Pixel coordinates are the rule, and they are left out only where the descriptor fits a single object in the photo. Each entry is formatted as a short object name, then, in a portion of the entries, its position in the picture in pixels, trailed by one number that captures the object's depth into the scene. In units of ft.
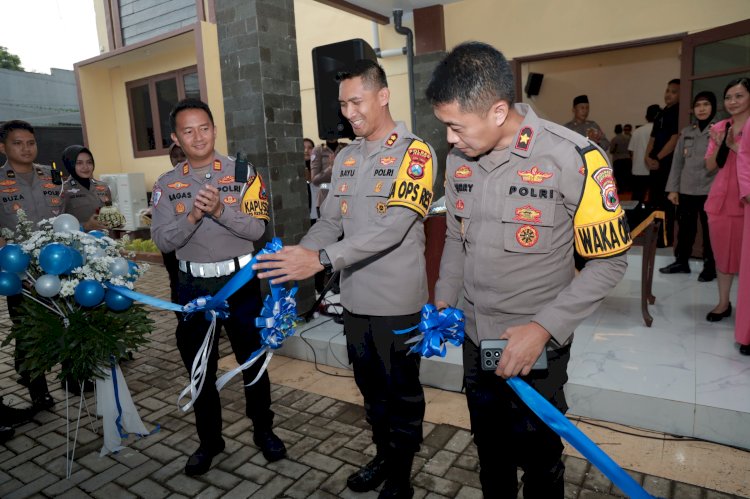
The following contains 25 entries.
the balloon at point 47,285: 8.66
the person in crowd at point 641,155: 26.86
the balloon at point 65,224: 9.55
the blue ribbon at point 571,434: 4.83
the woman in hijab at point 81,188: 15.26
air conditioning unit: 36.65
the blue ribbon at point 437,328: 5.68
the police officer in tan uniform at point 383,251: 7.17
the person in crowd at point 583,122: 21.55
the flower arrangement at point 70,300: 8.84
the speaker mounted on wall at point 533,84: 27.37
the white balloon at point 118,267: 9.34
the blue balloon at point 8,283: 8.81
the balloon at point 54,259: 8.62
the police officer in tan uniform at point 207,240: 8.69
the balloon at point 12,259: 8.80
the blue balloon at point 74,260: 8.94
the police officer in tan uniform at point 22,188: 12.34
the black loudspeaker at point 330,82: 13.11
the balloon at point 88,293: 8.80
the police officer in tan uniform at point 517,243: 4.91
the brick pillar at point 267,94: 15.10
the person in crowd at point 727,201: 12.59
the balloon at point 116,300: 9.30
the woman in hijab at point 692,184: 16.63
